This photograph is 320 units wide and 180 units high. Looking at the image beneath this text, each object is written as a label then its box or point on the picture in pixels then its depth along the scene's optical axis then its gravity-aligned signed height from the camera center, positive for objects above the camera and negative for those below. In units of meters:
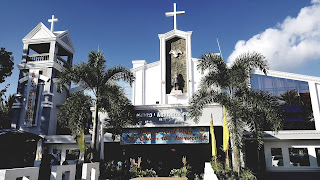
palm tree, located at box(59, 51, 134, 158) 14.20 +3.20
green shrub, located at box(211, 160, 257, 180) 10.84 -2.02
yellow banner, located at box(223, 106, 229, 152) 12.52 -0.25
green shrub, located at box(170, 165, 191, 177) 13.14 -2.29
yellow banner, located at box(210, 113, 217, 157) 13.23 -0.95
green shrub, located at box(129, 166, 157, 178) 13.43 -2.36
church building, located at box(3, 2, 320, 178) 15.20 +1.30
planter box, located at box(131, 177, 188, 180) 11.38 -2.23
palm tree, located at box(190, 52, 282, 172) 11.65 +1.63
